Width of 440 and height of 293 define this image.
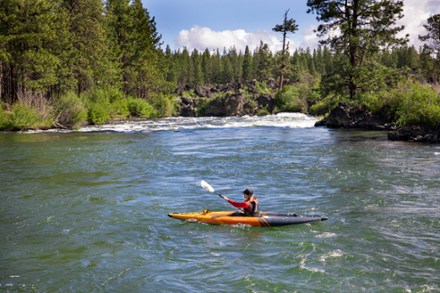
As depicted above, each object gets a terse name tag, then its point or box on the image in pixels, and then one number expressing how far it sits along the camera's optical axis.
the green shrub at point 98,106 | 36.38
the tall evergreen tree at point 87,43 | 38.72
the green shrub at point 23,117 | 29.41
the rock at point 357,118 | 27.22
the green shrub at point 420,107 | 20.80
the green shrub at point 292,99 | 47.53
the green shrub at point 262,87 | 78.50
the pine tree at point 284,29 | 55.81
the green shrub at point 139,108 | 47.03
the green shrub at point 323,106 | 35.52
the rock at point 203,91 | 78.14
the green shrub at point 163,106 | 52.22
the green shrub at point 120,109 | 42.12
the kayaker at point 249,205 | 9.77
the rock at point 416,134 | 20.56
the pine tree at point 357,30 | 29.25
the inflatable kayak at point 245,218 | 9.49
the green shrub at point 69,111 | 31.96
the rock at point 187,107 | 60.73
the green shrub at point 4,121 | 29.50
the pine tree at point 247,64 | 111.50
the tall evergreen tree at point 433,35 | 34.62
